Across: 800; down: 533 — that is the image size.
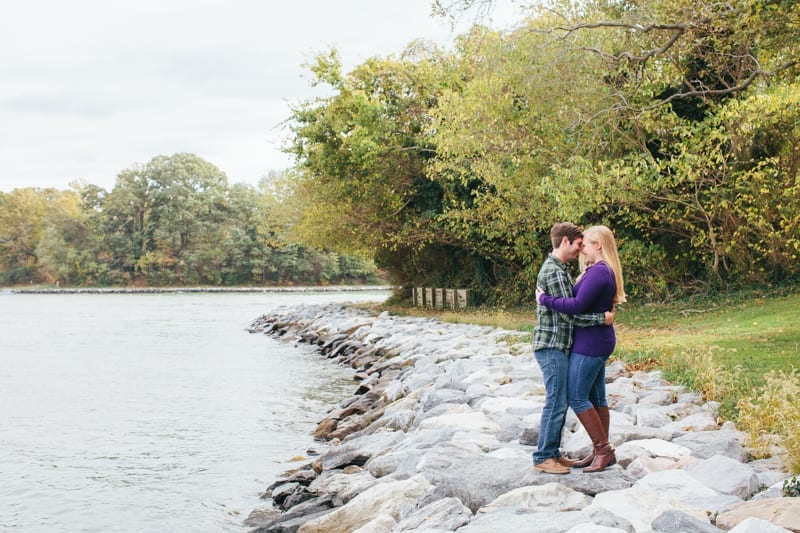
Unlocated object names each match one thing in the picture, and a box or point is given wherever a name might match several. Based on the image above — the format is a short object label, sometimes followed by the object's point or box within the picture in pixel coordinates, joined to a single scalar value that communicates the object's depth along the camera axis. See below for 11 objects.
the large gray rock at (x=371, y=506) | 5.90
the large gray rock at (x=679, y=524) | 4.34
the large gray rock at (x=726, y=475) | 5.14
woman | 5.28
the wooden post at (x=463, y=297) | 23.97
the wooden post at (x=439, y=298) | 25.24
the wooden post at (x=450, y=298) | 24.54
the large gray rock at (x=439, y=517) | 5.17
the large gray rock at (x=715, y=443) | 5.99
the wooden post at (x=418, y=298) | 26.97
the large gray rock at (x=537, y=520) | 4.62
